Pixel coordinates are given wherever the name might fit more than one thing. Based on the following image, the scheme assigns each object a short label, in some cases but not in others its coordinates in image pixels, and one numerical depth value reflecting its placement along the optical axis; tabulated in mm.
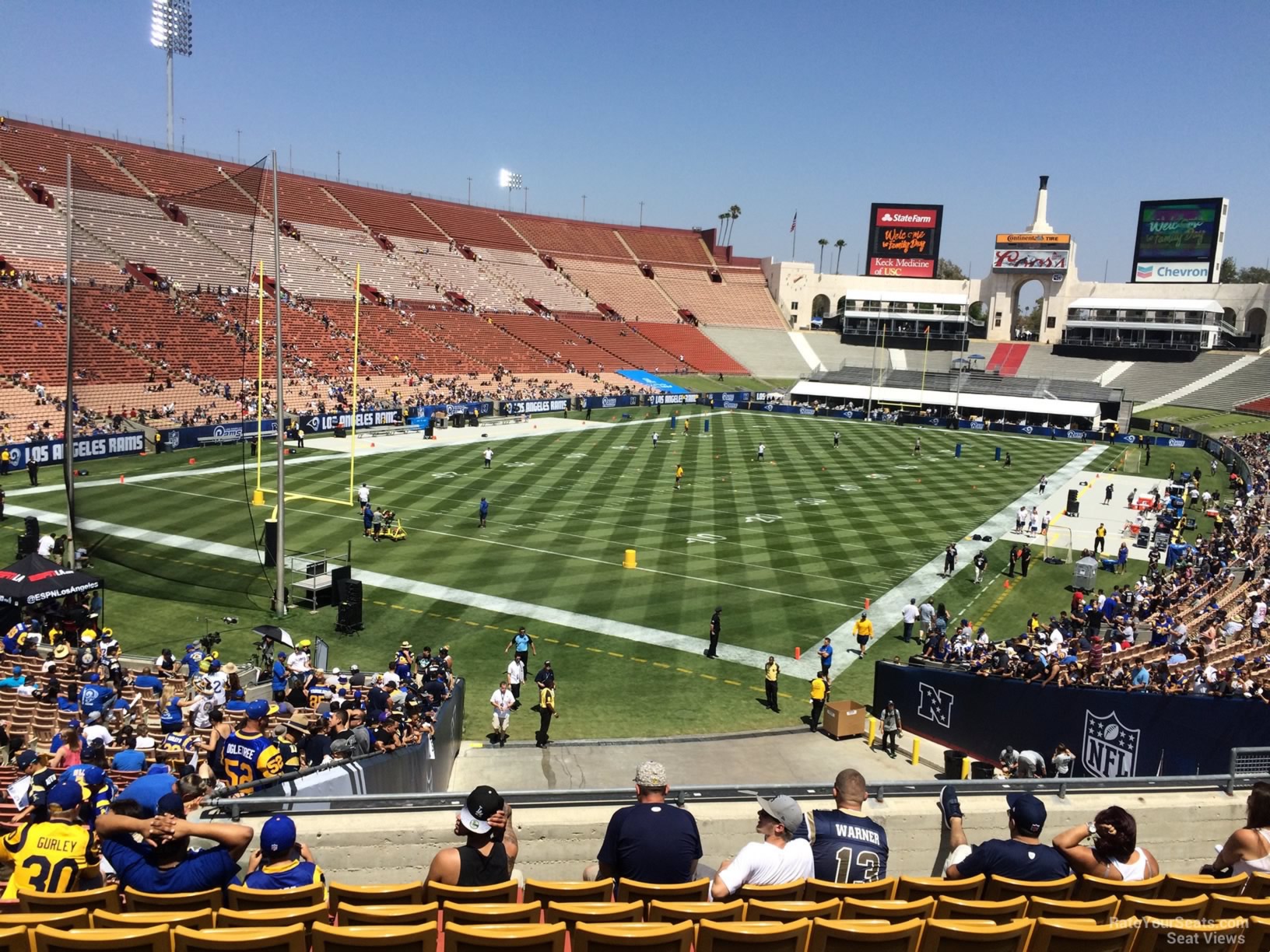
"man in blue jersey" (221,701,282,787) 8359
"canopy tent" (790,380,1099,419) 70750
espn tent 17531
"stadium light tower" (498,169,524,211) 147250
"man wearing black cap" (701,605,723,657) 20994
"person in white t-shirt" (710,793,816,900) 5008
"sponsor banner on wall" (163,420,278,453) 43578
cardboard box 17031
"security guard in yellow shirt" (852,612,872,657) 21906
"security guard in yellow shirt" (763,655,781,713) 18188
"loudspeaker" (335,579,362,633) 21625
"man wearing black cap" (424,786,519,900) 4969
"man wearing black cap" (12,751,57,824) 5816
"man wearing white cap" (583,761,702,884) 5133
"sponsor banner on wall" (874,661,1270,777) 11484
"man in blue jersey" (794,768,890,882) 5348
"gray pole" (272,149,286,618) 20891
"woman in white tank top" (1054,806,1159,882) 5184
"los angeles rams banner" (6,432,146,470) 38000
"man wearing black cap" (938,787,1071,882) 5188
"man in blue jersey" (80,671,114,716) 11867
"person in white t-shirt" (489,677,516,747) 16203
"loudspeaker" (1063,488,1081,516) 38281
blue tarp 84938
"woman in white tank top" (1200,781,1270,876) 5418
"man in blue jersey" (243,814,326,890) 4844
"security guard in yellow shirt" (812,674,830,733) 17297
